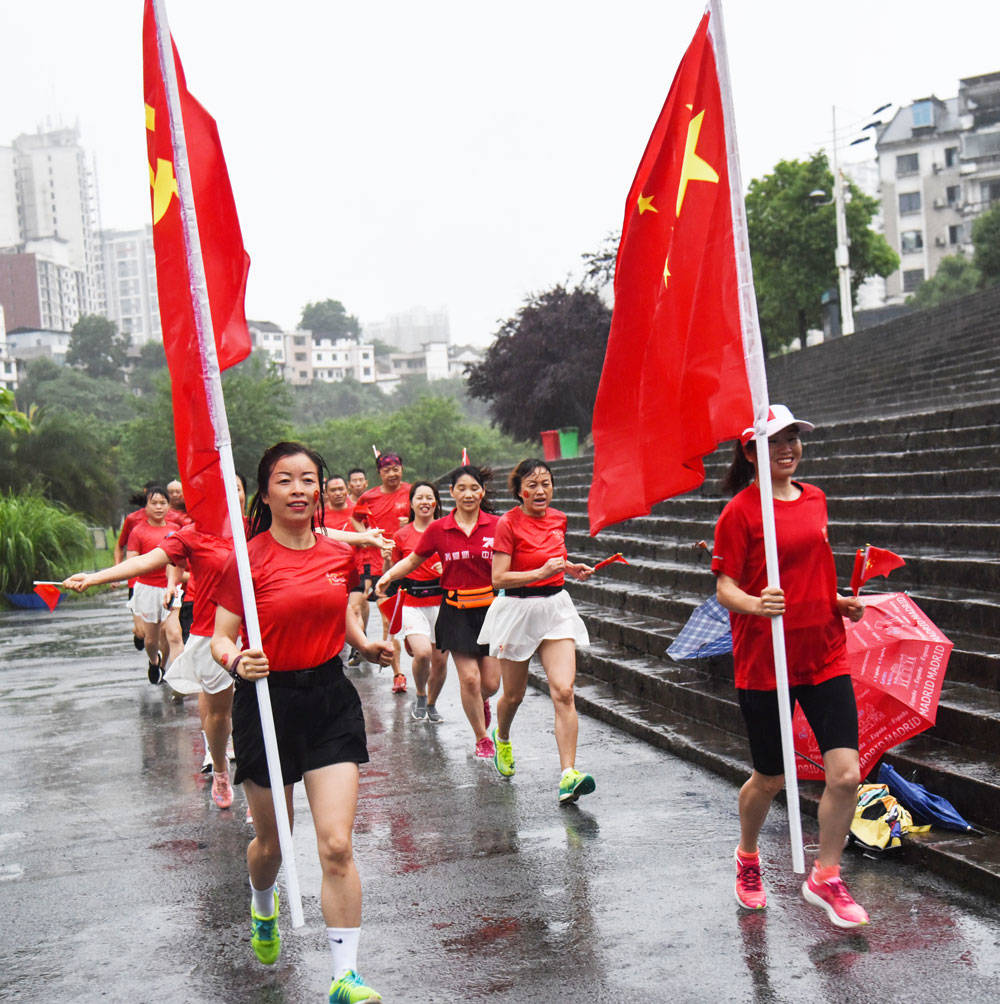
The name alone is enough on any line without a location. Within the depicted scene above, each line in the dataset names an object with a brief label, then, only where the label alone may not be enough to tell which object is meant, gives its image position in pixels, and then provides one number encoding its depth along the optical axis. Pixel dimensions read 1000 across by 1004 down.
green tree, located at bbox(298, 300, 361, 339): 173.62
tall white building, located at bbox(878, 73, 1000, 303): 72.88
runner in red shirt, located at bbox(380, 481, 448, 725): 9.67
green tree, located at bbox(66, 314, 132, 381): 117.88
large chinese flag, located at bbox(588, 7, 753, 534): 5.29
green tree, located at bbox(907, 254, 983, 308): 58.75
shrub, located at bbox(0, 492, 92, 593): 24.06
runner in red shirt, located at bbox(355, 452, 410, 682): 11.87
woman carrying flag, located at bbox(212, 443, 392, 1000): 4.34
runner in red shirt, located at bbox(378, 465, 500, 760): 8.24
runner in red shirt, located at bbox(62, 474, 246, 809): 6.83
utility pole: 36.19
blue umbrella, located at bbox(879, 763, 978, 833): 5.40
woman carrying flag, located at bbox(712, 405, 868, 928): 4.66
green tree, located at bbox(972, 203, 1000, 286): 47.88
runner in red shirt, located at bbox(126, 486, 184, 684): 11.04
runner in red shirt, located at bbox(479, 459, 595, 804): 7.06
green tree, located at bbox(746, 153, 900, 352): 40.16
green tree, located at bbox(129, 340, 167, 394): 117.32
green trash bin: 29.48
